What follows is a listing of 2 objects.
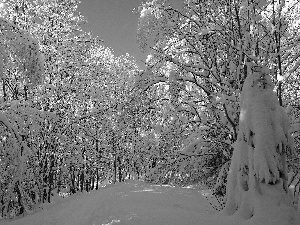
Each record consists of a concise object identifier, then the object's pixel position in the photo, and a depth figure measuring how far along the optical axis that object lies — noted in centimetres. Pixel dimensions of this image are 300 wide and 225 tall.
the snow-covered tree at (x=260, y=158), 418
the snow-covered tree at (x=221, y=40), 584
